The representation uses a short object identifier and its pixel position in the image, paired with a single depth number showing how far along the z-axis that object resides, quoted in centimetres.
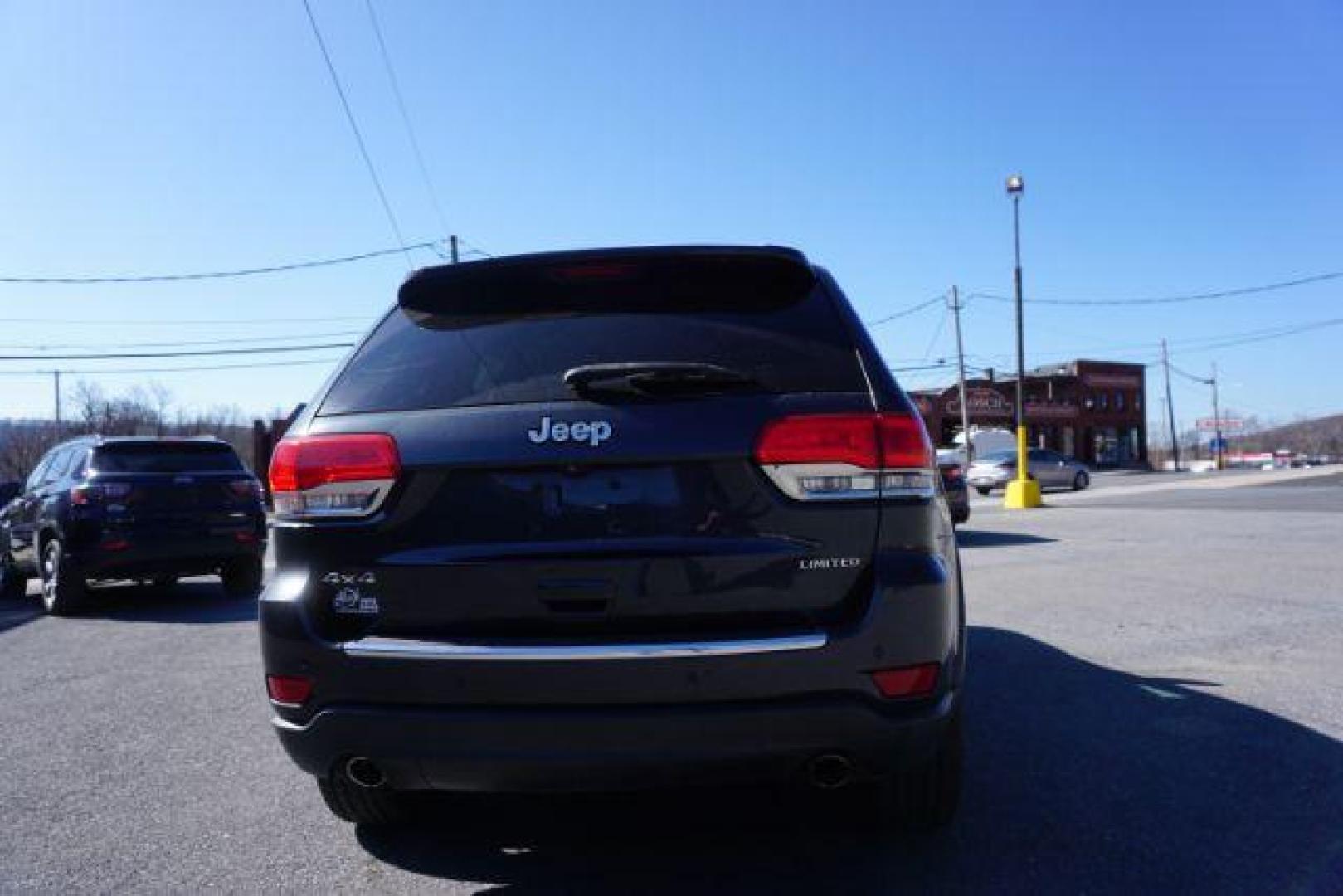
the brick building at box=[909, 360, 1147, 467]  6381
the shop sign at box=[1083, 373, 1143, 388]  6925
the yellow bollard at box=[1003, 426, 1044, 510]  2255
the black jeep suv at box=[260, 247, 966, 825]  239
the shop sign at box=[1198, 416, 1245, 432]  9669
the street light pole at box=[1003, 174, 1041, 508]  2256
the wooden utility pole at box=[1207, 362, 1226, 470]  6875
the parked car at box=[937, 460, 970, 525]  1229
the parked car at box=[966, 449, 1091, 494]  2923
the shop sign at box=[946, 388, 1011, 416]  6184
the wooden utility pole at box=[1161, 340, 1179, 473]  7038
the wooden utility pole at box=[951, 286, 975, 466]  4928
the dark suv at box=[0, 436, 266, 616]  884
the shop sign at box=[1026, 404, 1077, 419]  6594
